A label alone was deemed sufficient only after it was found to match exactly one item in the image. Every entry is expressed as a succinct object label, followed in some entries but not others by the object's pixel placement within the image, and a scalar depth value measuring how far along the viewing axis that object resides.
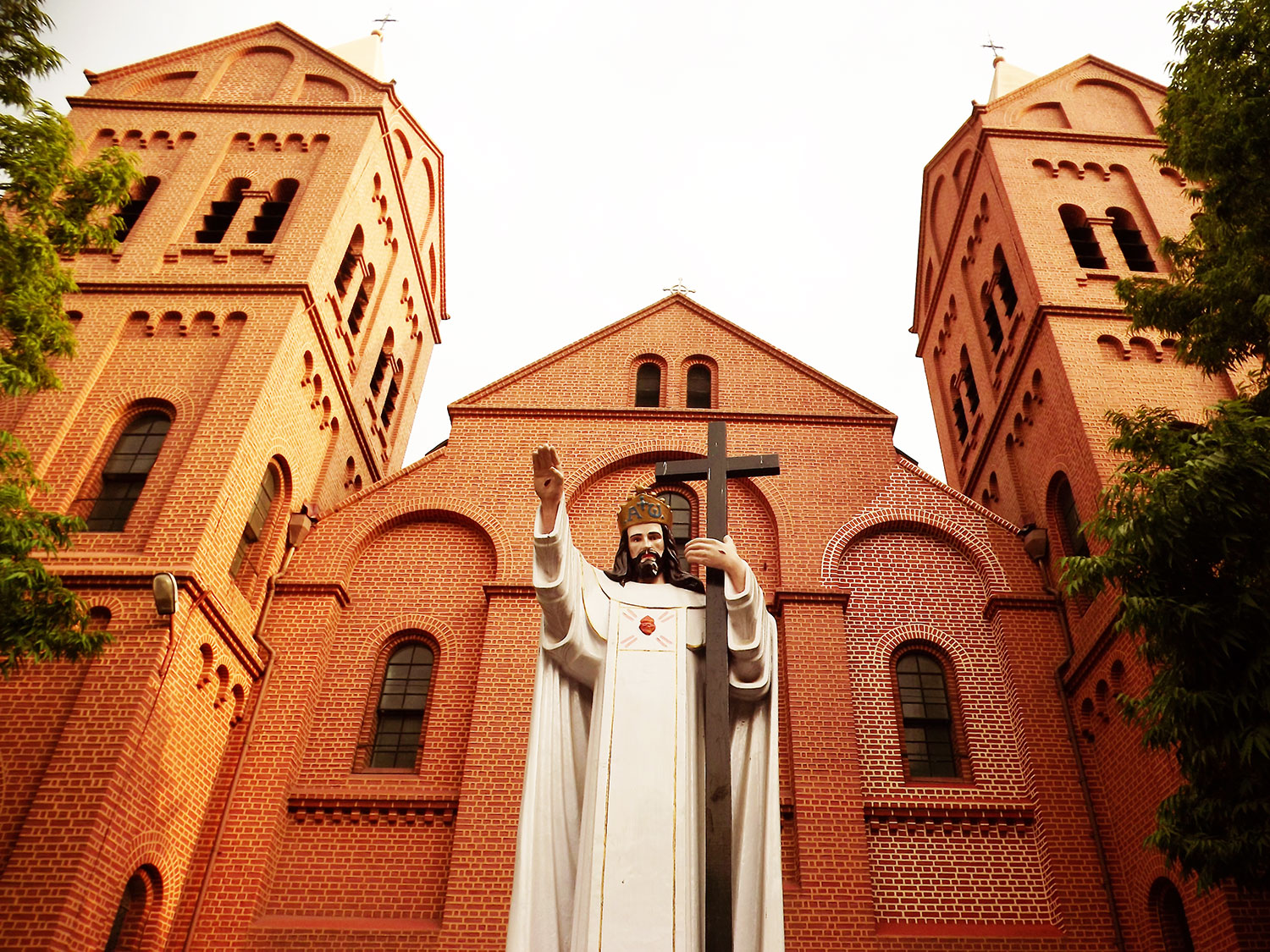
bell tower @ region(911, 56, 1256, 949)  11.49
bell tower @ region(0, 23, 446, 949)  10.12
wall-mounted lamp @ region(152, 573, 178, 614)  10.63
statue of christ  5.17
